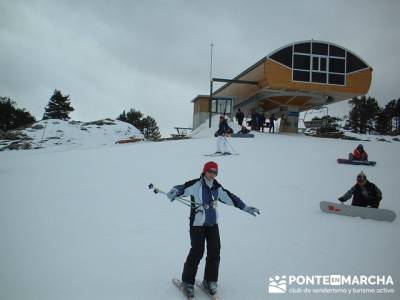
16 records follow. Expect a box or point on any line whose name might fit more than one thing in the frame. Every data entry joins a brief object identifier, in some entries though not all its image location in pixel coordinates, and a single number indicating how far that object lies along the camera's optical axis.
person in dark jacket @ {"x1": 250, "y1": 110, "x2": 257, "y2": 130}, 30.50
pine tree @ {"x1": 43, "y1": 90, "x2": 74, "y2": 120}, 62.56
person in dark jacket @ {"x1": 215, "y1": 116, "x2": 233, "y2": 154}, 17.92
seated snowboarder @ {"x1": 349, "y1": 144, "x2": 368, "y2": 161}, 15.78
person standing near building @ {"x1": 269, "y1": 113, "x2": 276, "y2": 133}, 30.81
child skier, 4.98
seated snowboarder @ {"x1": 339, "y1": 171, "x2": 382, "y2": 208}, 8.90
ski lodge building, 29.74
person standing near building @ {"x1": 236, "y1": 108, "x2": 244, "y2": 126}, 28.96
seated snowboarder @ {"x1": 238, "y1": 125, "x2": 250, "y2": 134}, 25.84
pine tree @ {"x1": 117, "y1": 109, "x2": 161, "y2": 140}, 67.14
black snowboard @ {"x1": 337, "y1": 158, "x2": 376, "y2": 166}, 15.60
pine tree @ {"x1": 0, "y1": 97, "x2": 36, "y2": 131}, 57.91
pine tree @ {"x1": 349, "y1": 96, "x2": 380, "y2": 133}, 57.84
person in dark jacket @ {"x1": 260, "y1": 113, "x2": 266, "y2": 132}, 30.52
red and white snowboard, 8.37
